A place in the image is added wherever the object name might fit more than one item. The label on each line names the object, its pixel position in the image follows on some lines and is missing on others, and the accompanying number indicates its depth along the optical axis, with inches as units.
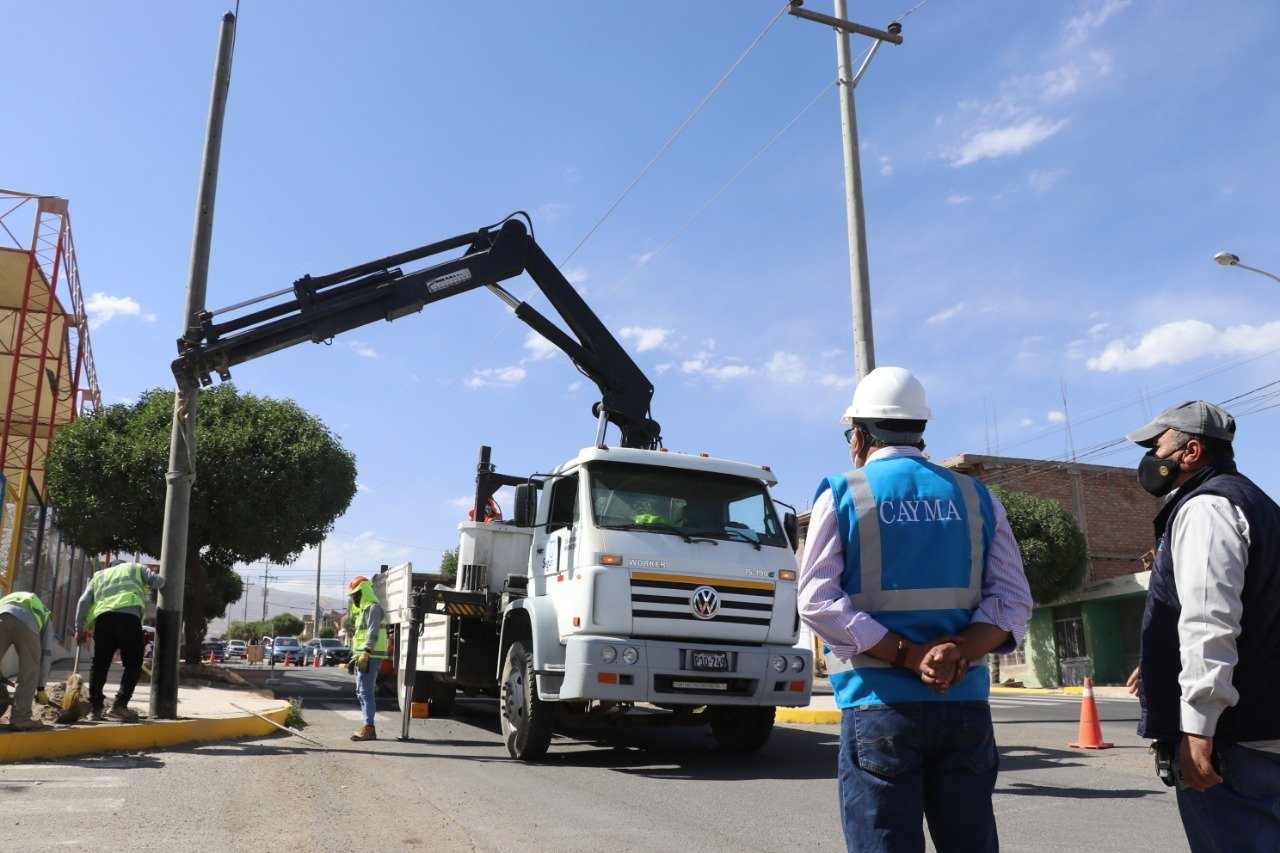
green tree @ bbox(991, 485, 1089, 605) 1088.8
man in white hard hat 104.0
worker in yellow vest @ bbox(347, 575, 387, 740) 412.2
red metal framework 979.3
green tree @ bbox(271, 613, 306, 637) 4175.7
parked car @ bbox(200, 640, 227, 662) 2070.0
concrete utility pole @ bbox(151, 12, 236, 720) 408.5
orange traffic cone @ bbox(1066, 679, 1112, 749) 402.9
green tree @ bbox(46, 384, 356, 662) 815.7
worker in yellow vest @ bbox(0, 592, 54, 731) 339.9
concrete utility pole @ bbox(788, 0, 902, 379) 474.9
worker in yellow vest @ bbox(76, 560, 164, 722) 402.3
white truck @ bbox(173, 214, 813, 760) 330.4
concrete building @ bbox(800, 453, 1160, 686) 1160.8
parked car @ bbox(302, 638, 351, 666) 1660.9
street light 771.4
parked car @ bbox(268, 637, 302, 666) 1918.1
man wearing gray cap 108.6
